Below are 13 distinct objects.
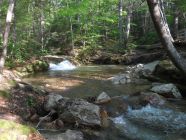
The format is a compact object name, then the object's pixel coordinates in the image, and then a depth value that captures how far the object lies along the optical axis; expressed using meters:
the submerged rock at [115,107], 5.53
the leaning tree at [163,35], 3.56
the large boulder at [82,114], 4.76
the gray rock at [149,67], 9.65
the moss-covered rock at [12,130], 3.43
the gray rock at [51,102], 5.43
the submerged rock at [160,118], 4.90
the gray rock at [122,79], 8.40
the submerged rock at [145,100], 5.93
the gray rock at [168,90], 6.59
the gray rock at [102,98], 6.10
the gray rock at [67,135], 4.02
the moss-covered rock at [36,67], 11.03
